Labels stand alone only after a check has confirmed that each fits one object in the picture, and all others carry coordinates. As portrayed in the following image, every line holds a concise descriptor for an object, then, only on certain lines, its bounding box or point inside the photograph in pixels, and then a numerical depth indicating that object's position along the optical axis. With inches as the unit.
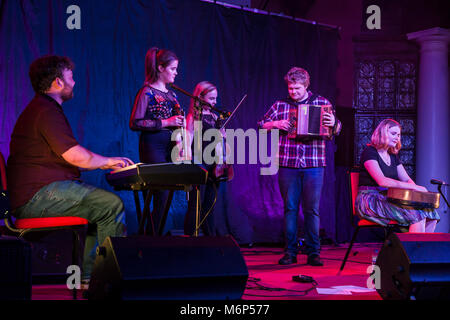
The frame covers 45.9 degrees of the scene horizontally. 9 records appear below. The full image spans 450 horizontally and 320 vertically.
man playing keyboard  119.9
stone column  298.8
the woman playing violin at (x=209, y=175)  191.9
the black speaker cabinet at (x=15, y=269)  90.5
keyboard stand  130.5
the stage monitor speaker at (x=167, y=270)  89.4
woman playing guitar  169.3
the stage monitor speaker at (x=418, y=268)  103.3
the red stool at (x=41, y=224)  119.3
